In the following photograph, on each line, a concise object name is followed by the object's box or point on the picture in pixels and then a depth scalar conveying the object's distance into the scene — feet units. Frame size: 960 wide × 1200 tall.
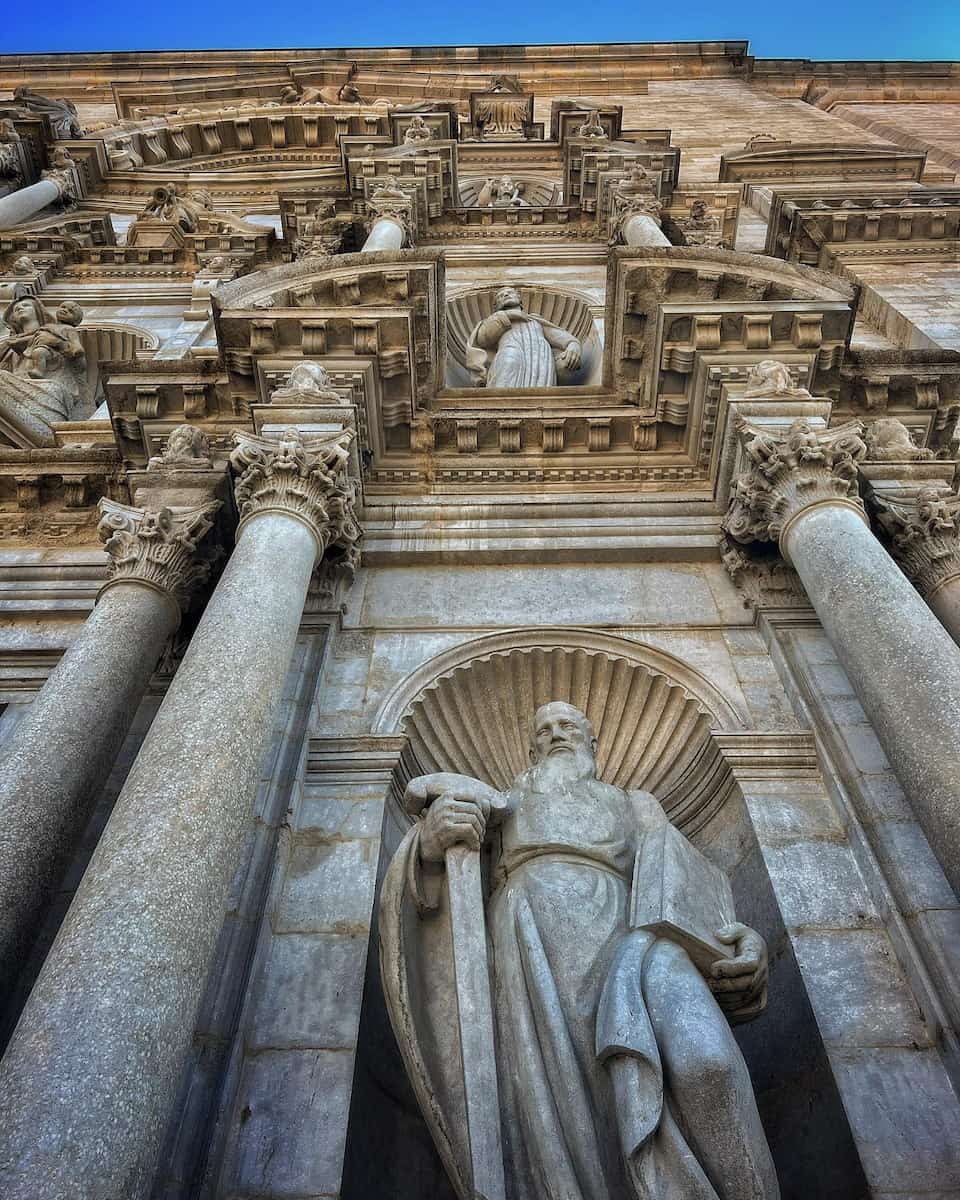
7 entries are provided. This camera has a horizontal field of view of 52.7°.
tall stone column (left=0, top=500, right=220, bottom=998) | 16.02
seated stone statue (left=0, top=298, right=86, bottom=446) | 36.27
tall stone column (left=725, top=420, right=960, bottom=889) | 15.87
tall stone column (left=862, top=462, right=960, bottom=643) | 22.47
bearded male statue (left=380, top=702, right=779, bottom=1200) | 12.31
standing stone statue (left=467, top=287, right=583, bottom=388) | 35.35
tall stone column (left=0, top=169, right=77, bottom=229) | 60.29
